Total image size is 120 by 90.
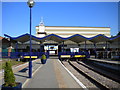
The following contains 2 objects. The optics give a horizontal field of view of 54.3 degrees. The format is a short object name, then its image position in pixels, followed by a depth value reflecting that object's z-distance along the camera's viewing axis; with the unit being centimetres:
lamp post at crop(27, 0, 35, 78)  731
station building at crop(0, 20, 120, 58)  2658
